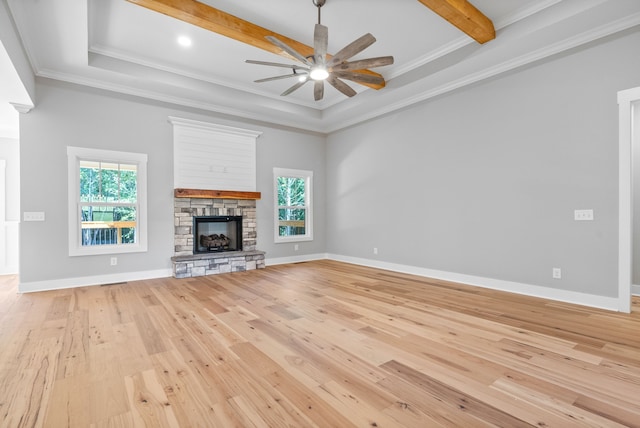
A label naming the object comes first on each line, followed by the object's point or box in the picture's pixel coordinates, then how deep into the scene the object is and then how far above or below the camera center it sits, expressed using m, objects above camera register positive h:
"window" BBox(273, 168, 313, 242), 6.74 +0.16
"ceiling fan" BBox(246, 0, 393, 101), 3.02 +1.63
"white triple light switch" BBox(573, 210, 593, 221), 3.56 -0.06
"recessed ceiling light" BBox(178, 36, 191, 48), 4.00 +2.25
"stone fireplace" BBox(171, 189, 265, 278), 5.41 -0.37
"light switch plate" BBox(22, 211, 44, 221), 4.33 -0.03
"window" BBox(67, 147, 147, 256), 4.68 +0.19
